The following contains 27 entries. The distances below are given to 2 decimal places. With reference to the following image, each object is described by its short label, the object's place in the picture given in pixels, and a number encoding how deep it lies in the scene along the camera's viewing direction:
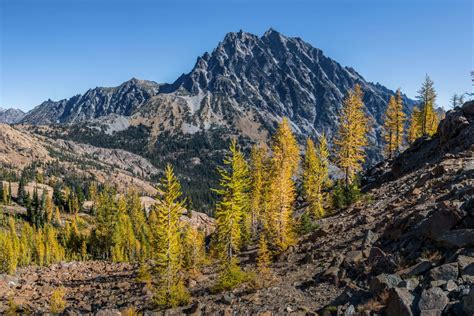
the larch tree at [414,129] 76.93
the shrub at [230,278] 26.90
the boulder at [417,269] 14.41
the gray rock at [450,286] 11.68
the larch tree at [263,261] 29.33
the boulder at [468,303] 10.19
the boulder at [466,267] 12.02
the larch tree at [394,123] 65.25
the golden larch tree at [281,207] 33.67
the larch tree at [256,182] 52.50
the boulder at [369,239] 22.42
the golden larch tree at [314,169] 51.52
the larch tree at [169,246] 26.41
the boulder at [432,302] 11.15
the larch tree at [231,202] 31.31
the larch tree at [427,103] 68.31
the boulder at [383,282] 13.80
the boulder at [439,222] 16.19
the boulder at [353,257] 20.62
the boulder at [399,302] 11.80
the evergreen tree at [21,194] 173.50
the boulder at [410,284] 12.94
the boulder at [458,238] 14.26
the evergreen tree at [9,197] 166.41
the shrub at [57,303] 33.26
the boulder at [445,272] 12.52
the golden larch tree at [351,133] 44.66
